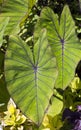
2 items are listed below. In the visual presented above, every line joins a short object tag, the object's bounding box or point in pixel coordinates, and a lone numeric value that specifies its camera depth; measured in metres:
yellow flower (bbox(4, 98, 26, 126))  1.68
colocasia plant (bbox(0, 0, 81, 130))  1.49
